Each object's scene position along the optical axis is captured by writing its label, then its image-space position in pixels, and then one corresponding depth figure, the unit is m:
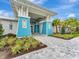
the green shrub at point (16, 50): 3.32
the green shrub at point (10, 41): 4.44
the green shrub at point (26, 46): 3.62
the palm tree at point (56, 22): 11.85
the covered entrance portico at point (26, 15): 6.33
